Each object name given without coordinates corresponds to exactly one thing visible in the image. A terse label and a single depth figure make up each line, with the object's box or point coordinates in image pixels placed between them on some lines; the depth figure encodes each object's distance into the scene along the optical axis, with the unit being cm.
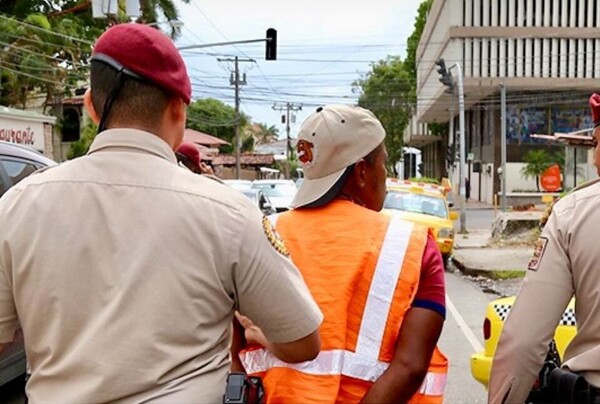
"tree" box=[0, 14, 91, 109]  2362
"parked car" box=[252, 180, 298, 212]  2267
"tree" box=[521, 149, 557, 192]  4369
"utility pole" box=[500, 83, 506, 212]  3533
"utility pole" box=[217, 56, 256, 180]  4931
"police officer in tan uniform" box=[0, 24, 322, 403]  156
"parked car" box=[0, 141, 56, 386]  459
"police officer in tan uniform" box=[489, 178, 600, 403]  212
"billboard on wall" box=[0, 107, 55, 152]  1606
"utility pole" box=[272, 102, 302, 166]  8600
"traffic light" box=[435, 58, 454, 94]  2395
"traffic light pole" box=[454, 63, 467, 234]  2439
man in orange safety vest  181
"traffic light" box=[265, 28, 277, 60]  2312
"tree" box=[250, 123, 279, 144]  14401
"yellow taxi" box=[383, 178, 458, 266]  1440
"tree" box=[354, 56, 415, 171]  6625
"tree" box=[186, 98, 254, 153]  6906
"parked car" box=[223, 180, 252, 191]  2071
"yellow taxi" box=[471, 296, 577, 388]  442
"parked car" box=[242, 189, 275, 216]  1833
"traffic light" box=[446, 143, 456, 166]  3463
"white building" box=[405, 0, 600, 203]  4706
